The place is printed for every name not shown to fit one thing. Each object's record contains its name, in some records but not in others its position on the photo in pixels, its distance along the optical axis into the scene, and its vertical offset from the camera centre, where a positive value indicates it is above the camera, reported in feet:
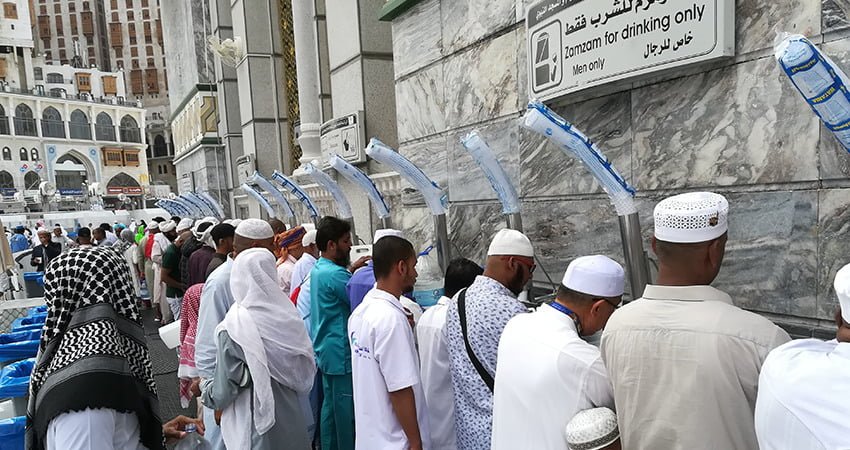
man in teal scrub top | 10.79 -3.15
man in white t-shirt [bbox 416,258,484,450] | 8.55 -3.05
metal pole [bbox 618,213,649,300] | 9.11 -1.32
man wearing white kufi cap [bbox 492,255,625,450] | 5.43 -1.89
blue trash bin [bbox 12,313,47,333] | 15.30 -3.49
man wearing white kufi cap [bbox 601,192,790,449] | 4.65 -1.56
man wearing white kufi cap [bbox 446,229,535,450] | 7.21 -1.92
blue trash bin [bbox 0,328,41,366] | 12.78 -3.43
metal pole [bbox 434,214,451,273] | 15.12 -1.51
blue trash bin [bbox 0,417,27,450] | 8.76 -3.69
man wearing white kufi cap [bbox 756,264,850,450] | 3.61 -1.57
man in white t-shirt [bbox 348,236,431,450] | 7.86 -2.77
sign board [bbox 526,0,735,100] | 8.71 +2.52
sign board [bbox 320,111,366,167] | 22.65 +2.27
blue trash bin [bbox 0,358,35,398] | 10.16 -3.37
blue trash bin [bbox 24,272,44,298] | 32.21 -4.76
